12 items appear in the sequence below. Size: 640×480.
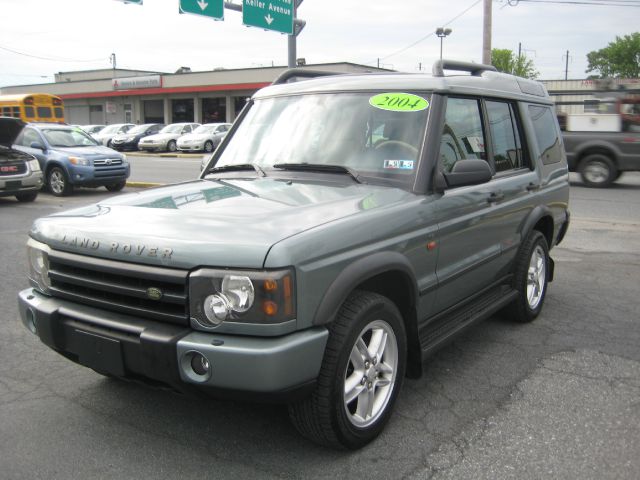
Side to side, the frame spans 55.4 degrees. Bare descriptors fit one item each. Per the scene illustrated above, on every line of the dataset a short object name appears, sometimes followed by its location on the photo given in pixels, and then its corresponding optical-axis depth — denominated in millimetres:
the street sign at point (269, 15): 18938
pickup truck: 13711
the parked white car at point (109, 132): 36625
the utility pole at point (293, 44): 18641
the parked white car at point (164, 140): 33625
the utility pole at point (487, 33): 21531
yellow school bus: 28516
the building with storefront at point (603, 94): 14328
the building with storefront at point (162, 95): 45219
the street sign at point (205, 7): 17844
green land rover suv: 2545
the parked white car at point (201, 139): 31969
